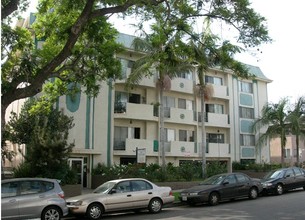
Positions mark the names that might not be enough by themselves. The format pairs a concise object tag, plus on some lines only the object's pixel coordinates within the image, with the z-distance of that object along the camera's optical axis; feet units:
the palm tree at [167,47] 49.34
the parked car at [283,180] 65.62
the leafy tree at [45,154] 61.87
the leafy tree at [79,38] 42.83
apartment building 91.04
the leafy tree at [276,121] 116.15
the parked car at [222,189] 53.67
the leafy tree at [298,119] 112.78
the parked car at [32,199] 38.01
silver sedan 43.62
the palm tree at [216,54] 48.52
